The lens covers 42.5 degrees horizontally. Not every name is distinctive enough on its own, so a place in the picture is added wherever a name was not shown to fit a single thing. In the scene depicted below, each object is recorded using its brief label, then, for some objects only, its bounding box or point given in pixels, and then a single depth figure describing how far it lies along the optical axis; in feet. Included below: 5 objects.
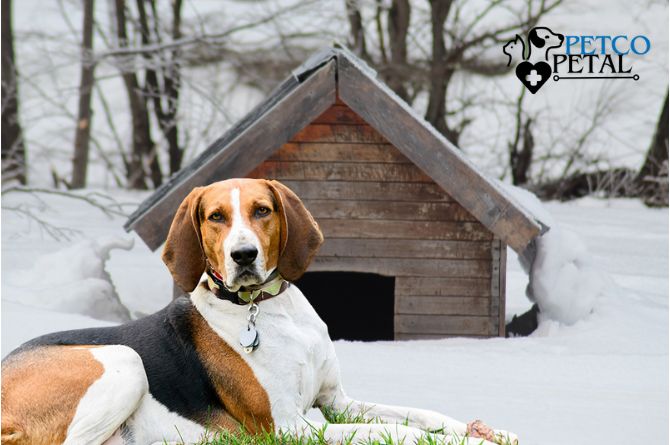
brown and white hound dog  11.14
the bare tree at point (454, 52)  44.45
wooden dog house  21.76
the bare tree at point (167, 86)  43.35
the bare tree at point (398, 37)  44.57
